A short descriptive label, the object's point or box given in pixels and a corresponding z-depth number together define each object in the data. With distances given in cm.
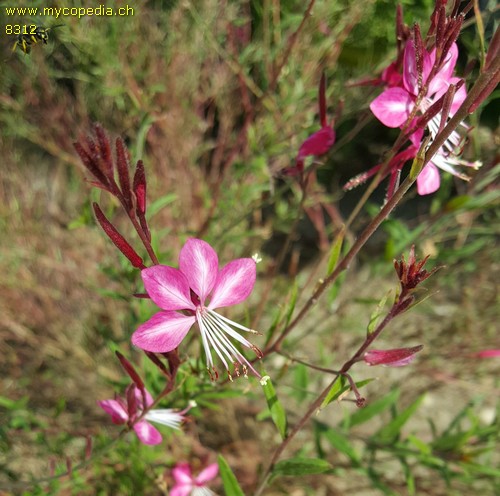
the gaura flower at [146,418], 16
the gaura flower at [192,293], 12
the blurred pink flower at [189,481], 22
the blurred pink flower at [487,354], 21
